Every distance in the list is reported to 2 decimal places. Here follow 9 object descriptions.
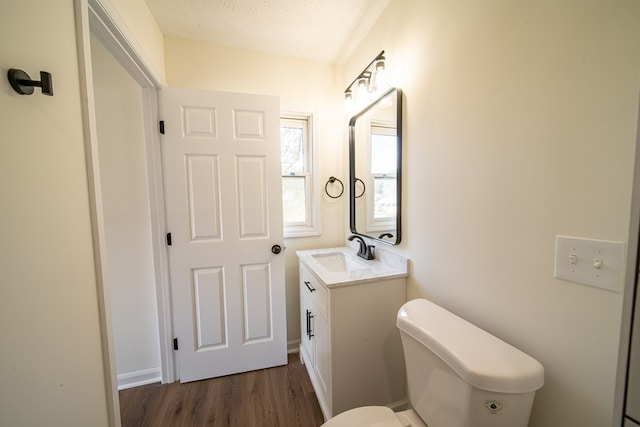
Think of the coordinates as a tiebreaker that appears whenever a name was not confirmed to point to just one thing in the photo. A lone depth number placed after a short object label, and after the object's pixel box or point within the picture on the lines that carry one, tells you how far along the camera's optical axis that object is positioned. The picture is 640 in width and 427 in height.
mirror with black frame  1.41
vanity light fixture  1.46
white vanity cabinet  1.25
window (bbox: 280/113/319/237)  2.04
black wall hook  0.54
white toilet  0.65
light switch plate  0.60
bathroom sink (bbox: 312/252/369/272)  1.79
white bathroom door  1.61
